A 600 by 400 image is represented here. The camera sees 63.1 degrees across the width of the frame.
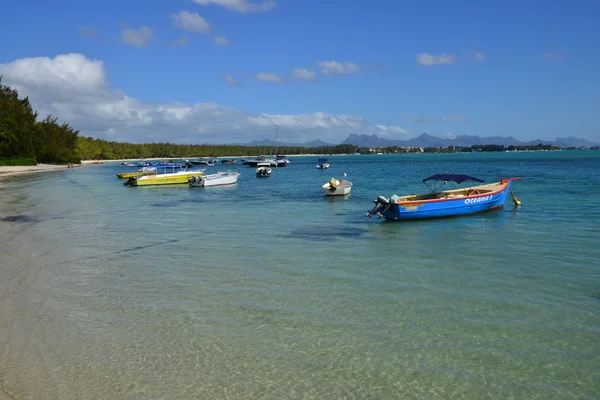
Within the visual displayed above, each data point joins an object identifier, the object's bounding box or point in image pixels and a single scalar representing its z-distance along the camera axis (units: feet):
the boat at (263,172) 245.45
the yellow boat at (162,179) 184.14
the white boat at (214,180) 178.96
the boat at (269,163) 356.57
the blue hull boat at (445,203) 81.92
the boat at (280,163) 384.27
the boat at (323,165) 333.29
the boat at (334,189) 128.47
